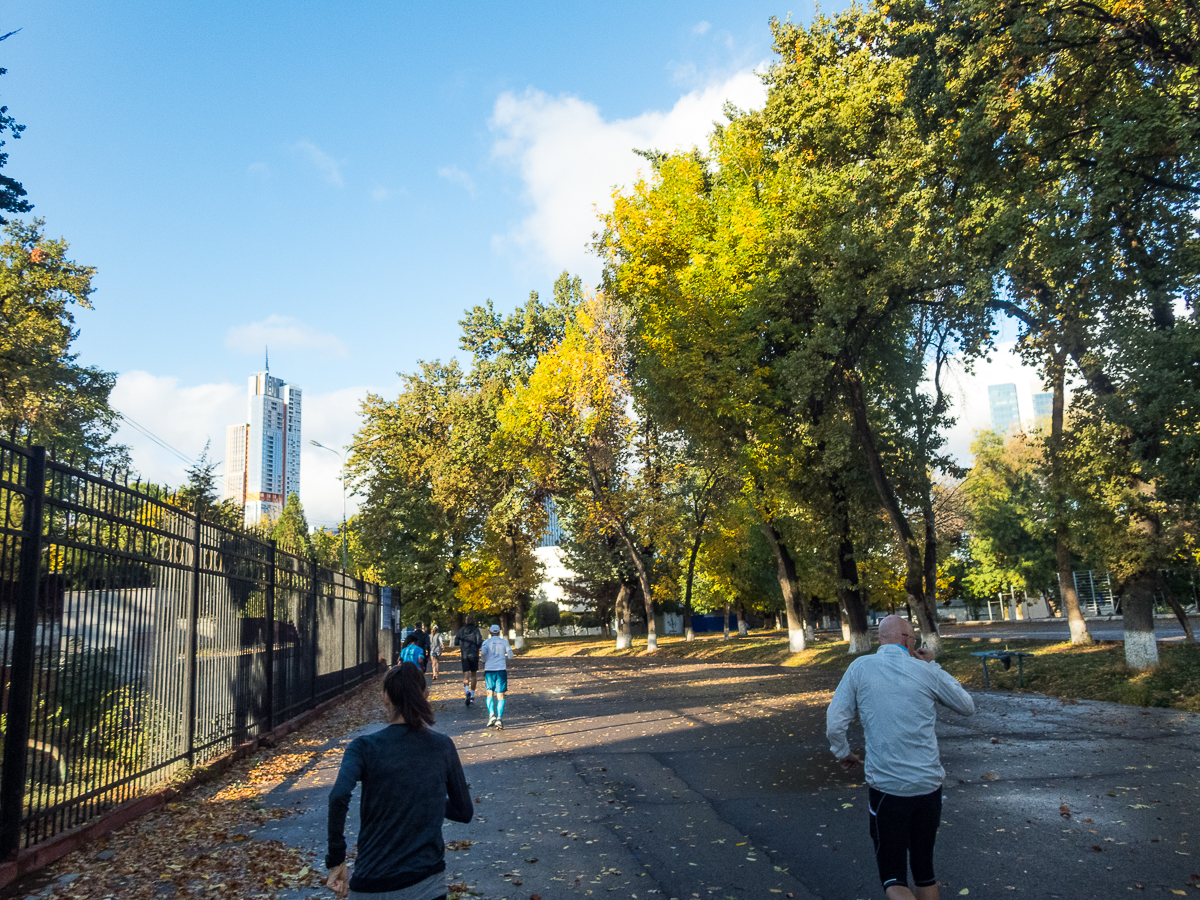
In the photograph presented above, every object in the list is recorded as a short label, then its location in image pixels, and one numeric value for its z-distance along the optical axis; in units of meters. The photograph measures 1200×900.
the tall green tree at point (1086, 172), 12.39
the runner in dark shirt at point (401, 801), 3.23
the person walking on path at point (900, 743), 4.32
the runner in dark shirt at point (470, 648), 19.38
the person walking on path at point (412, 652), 16.64
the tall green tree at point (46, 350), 27.88
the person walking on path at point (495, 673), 14.38
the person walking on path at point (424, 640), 22.27
